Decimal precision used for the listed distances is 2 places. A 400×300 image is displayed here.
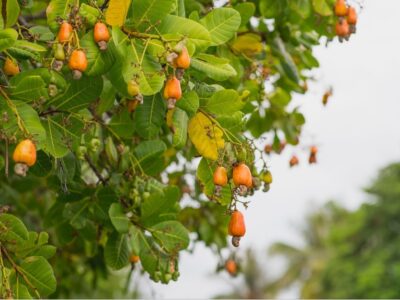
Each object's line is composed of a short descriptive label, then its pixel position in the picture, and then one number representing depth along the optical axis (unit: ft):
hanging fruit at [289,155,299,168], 19.21
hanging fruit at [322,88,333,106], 19.63
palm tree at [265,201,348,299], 149.10
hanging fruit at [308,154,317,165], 19.14
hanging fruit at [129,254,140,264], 16.08
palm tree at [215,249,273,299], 146.82
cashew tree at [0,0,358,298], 10.80
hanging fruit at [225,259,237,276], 21.39
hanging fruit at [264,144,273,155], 18.87
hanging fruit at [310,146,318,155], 19.16
